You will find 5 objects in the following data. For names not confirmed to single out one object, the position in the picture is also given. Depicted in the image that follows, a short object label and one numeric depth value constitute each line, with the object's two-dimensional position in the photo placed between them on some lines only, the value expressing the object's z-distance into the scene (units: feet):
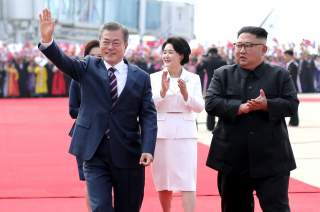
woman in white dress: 41.76
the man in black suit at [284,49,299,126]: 101.53
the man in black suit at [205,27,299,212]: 33.41
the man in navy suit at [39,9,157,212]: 32.28
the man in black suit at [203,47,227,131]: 102.29
